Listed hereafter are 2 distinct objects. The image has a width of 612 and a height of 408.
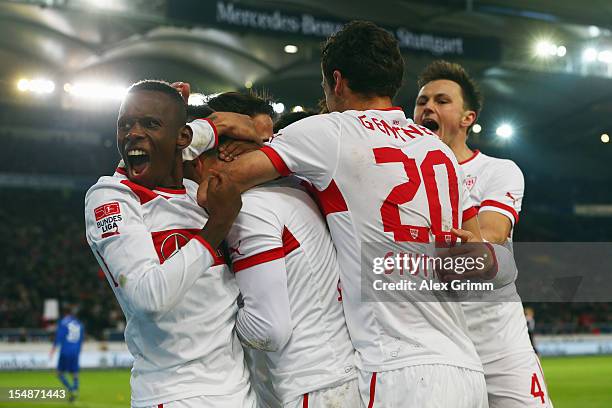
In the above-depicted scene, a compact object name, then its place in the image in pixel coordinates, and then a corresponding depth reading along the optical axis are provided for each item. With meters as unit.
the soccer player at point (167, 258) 5.94
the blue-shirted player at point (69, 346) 30.95
